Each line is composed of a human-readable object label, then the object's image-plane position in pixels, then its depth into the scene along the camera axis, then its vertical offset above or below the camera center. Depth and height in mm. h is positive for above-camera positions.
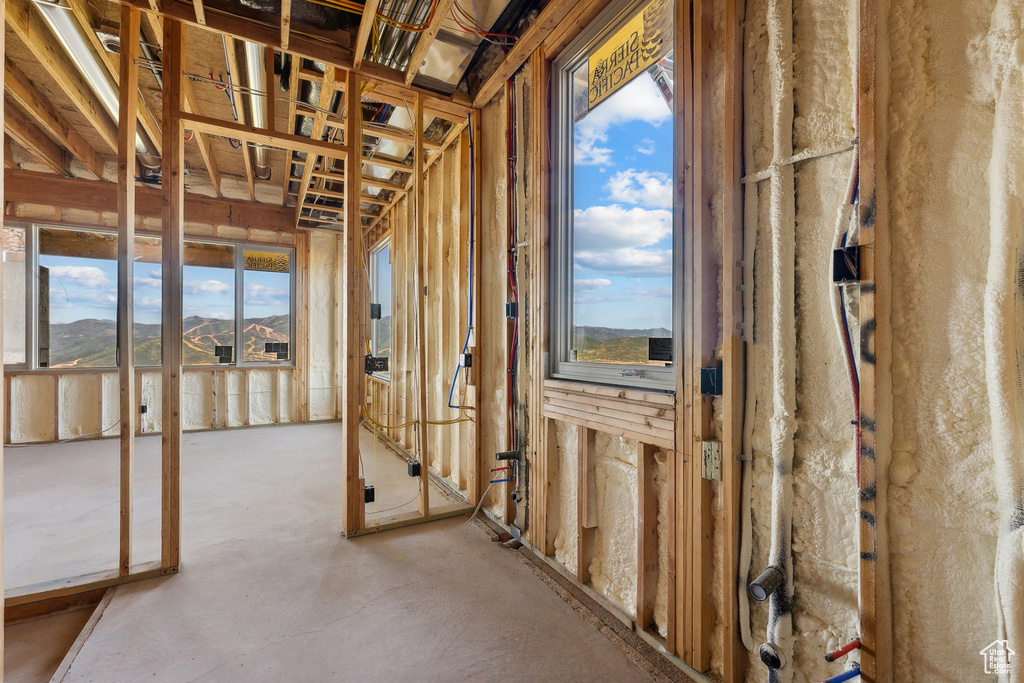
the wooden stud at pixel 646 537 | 1761 -774
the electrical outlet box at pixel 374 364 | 2760 -128
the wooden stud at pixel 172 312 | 2244 +163
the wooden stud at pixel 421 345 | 2838 -10
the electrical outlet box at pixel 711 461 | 1487 -401
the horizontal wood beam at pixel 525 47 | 2131 +1608
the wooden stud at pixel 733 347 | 1438 -14
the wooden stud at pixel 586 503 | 2090 -755
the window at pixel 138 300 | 4875 +547
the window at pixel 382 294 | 5656 +666
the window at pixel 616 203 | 1796 +640
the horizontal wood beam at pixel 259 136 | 2373 +1179
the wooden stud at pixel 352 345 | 2643 -8
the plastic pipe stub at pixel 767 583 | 1298 -709
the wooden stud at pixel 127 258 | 2127 +414
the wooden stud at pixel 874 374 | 1119 -80
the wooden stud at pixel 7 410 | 4828 -712
